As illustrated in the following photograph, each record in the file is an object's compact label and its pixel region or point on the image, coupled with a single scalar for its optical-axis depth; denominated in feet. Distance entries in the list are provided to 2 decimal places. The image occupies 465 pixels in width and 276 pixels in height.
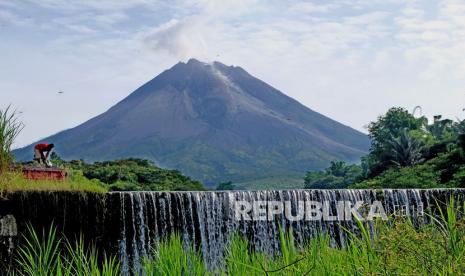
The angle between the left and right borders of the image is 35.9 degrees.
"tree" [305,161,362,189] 211.18
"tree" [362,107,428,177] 173.06
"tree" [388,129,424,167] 134.92
